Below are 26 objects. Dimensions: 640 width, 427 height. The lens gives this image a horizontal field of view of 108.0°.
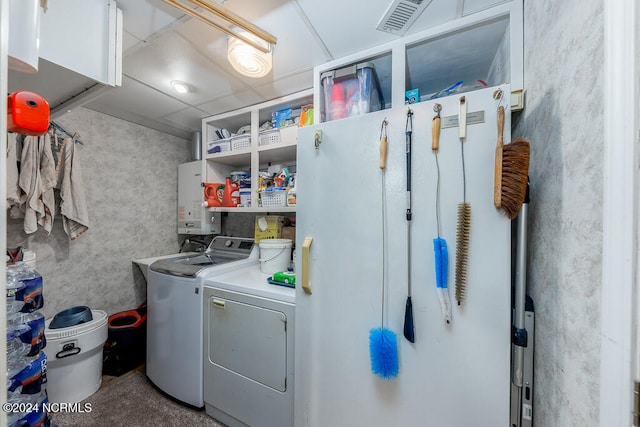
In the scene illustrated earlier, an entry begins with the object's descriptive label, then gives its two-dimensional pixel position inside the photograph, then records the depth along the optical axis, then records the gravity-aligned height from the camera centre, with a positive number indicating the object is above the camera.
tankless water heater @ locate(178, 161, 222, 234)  2.33 +0.05
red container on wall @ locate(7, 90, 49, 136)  0.43 +0.18
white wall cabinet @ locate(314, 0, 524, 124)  0.92 +0.79
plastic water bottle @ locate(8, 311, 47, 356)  0.97 -0.50
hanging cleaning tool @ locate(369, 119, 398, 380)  0.91 -0.54
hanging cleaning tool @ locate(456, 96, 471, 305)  0.84 -0.13
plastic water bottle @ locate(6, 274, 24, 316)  0.92 -0.34
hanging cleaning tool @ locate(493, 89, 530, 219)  0.72 +0.12
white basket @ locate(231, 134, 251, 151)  1.99 +0.61
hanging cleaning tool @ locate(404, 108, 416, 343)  0.89 -0.16
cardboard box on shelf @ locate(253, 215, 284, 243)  1.96 -0.13
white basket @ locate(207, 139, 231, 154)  2.09 +0.61
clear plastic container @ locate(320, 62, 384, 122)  1.18 +0.64
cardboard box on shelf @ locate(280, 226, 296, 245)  1.99 -0.18
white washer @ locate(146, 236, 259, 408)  1.52 -0.79
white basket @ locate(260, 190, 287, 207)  1.80 +0.11
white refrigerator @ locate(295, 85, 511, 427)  0.82 -0.25
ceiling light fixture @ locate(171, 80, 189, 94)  1.60 +0.89
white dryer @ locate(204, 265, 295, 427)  1.23 -0.80
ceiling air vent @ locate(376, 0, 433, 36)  0.96 +0.87
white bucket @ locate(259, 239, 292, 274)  1.74 -0.33
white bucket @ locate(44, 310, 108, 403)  1.52 -1.02
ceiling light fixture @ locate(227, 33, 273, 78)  1.18 +0.82
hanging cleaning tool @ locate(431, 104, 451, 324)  0.84 -0.22
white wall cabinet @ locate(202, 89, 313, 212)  1.78 +0.54
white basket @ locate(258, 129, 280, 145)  1.84 +0.60
